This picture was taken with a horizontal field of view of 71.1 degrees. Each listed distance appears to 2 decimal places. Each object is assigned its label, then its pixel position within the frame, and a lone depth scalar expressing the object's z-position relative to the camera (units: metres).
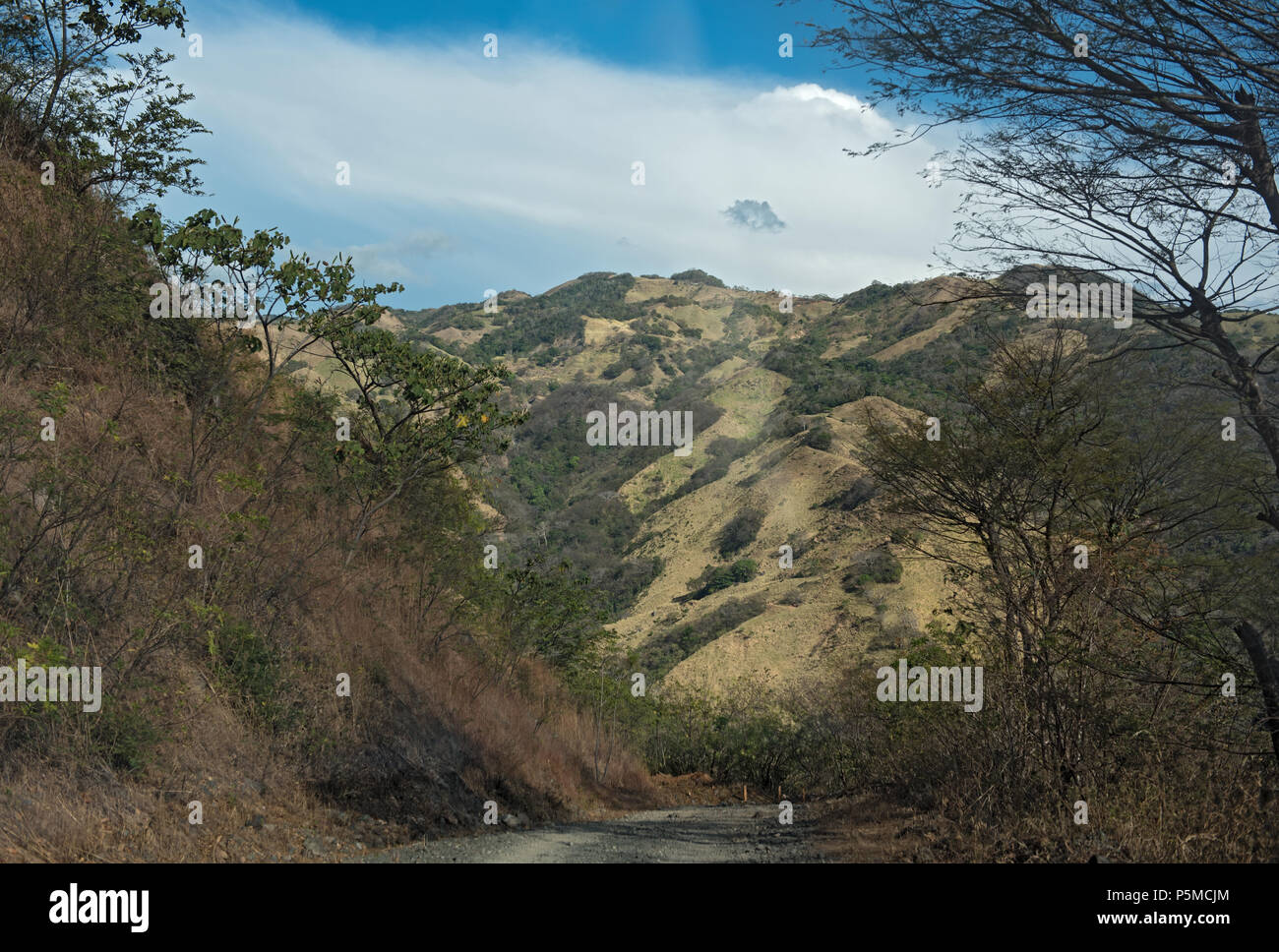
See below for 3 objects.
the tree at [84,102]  12.55
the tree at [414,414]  13.78
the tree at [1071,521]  8.02
